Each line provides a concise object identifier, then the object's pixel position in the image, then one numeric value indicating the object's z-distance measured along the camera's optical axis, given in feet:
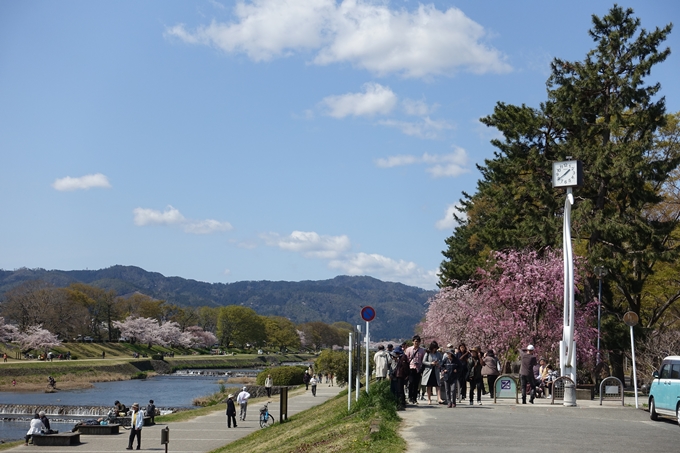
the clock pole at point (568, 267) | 77.01
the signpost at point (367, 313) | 64.51
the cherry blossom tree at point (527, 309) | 109.60
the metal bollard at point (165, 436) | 79.20
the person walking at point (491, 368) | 72.13
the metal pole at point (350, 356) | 68.14
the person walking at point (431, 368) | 64.85
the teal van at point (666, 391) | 55.62
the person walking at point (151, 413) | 119.96
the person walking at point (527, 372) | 71.00
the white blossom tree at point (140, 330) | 449.89
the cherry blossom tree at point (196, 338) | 510.91
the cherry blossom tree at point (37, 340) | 328.29
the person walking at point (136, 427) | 89.25
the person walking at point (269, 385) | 179.93
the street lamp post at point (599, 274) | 96.53
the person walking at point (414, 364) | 63.72
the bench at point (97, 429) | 109.60
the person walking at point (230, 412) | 107.76
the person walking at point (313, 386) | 158.40
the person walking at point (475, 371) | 69.84
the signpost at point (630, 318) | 71.90
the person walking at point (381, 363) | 65.72
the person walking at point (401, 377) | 60.75
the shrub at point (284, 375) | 208.23
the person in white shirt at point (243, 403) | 114.83
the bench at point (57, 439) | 96.78
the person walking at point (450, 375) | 64.80
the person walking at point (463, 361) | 67.00
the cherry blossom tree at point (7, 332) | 340.59
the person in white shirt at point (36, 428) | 102.22
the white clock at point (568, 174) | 77.77
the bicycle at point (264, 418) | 104.37
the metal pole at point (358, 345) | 69.10
